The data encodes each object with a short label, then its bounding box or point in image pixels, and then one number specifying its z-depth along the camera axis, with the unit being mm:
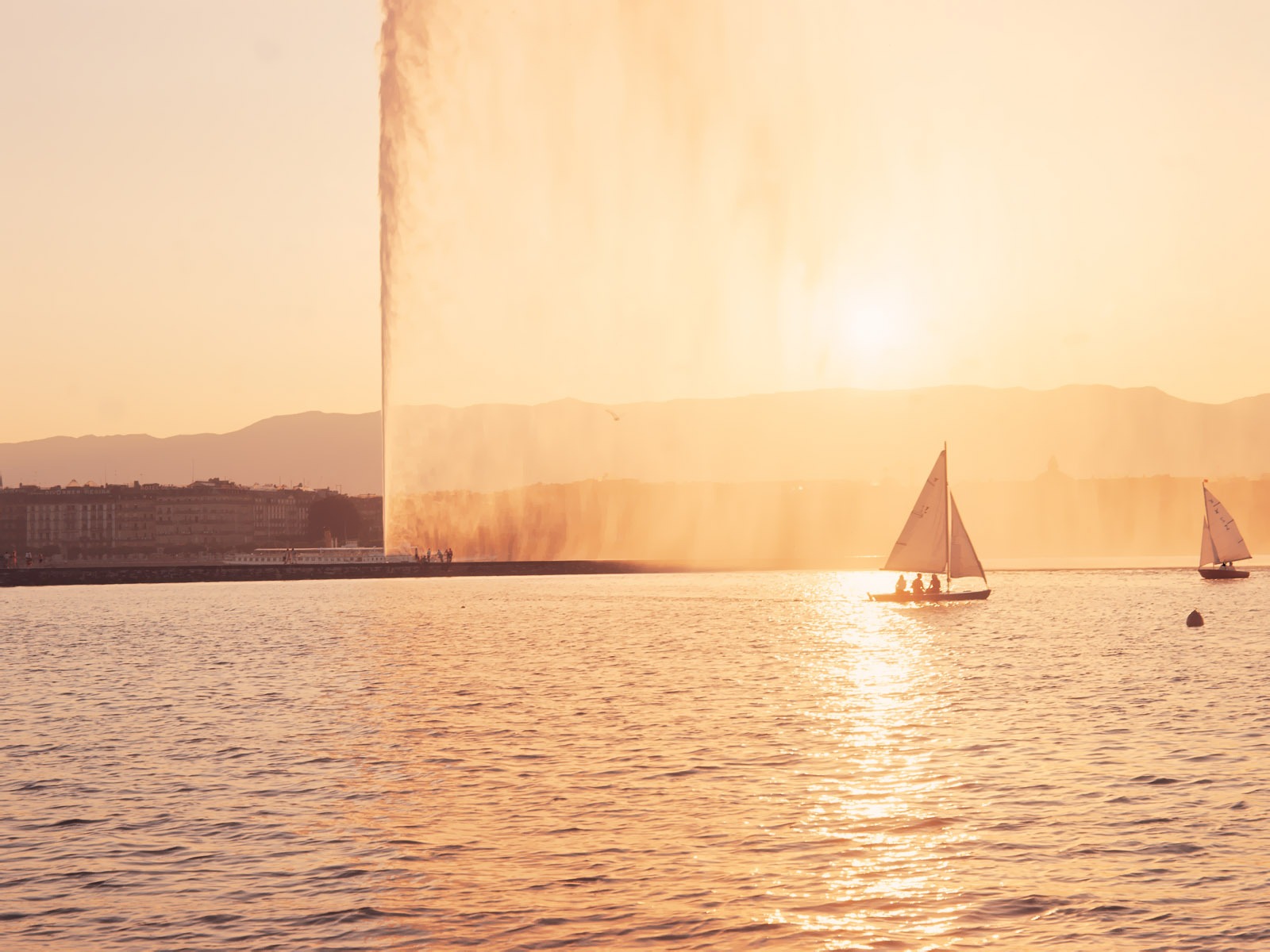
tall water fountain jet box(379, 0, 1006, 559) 120375
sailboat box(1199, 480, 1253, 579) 149350
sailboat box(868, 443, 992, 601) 104625
